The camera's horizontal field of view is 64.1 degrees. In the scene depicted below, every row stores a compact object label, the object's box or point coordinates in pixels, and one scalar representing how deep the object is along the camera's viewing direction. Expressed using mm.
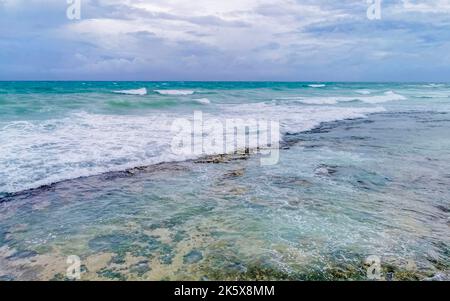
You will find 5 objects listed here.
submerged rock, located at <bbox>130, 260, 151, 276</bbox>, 4574
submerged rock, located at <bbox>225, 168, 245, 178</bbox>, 8791
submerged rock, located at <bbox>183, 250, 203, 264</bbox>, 4824
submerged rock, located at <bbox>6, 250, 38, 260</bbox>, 4949
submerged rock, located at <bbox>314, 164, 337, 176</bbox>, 8836
